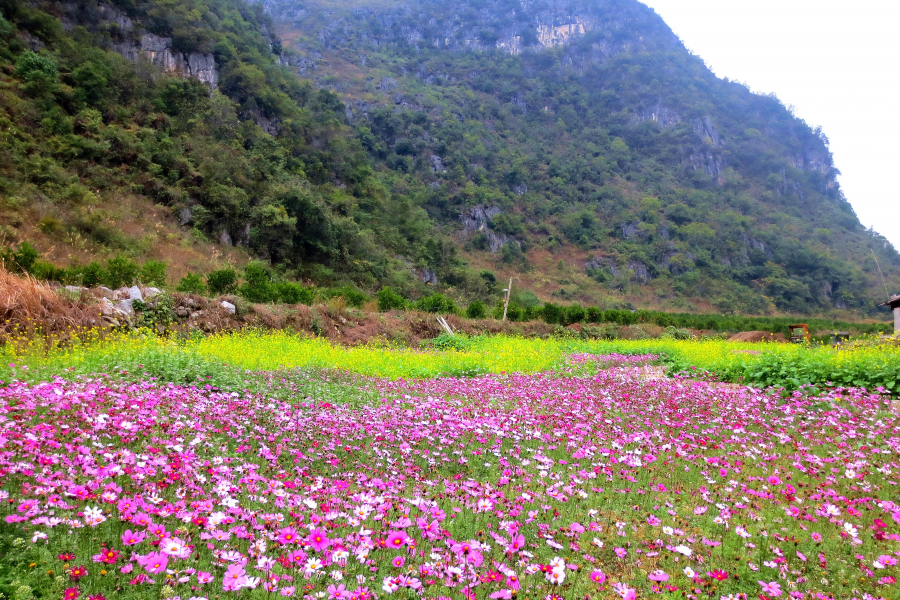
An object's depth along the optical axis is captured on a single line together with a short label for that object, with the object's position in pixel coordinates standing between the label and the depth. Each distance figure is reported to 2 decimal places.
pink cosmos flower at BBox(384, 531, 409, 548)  1.91
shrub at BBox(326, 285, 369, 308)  18.09
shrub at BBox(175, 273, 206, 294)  12.45
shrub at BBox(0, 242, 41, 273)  9.69
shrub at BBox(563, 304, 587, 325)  23.56
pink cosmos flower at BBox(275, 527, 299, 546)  1.90
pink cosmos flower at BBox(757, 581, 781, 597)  2.05
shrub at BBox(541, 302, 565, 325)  23.02
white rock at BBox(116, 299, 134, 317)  9.40
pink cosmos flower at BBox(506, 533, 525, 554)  2.11
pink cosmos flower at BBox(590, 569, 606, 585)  1.90
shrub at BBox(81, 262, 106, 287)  10.46
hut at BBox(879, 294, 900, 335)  20.77
